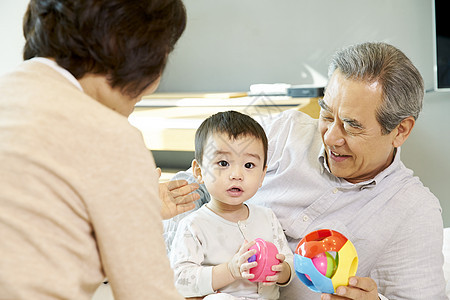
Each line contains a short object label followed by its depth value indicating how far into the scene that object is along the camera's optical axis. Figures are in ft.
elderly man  4.34
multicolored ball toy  3.64
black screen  8.75
